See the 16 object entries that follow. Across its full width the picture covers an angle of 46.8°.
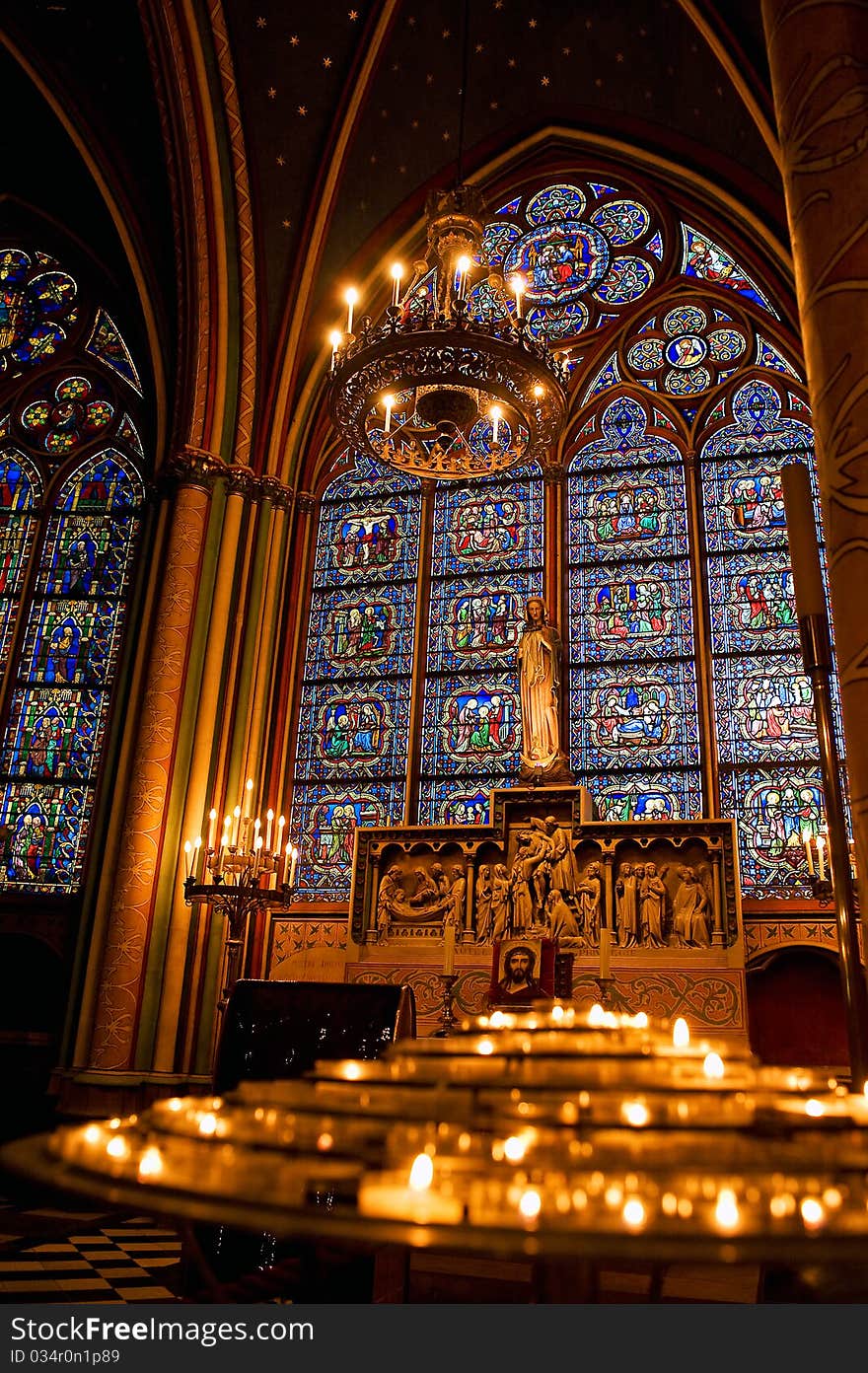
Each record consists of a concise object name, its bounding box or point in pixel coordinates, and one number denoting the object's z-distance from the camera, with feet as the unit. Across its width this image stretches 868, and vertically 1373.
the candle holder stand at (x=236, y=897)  22.81
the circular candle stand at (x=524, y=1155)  2.68
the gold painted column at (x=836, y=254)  8.68
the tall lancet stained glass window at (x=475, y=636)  34.81
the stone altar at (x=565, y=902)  25.82
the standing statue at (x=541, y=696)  29.66
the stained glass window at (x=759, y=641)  31.14
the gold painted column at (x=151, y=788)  28.66
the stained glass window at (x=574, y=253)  41.47
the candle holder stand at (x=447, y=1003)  17.97
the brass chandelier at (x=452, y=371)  20.88
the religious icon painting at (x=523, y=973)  19.56
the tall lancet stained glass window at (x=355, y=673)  35.29
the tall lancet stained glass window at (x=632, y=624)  33.09
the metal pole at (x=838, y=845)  8.63
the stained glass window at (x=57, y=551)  37.86
